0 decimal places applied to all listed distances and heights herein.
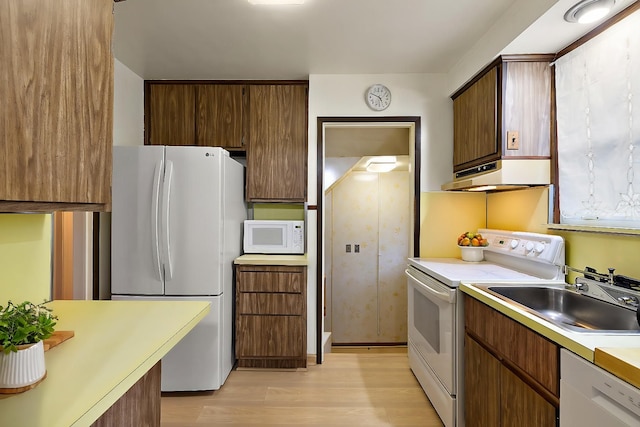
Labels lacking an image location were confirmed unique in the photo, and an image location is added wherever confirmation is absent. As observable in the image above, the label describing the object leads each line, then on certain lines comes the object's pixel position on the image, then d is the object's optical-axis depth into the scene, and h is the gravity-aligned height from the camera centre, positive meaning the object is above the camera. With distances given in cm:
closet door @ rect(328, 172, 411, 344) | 466 -51
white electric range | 193 -46
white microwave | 300 -18
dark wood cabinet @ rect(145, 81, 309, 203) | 302 +80
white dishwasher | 92 -53
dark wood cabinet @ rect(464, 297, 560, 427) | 124 -66
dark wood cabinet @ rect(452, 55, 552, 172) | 211 +69
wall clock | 294 +101
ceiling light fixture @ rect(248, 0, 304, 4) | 189 +118
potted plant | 75 -30
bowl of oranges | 258 -23
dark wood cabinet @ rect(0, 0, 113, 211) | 79 +29
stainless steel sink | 142 -43
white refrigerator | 237 -16
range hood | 209 +26
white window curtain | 156 +44
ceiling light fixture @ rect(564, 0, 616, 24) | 153 +95
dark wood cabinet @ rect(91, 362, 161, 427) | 111 -69
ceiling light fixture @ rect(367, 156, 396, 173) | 411 +66
